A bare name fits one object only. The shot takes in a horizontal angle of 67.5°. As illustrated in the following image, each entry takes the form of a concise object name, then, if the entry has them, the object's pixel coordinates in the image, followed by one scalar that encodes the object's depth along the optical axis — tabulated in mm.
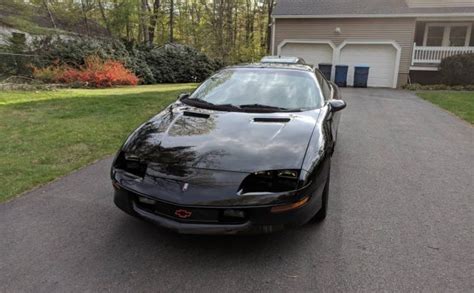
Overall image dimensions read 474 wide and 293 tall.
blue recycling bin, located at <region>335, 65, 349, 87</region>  16672
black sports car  2408
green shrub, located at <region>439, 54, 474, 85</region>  14703
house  16469
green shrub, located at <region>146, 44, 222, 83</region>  15977
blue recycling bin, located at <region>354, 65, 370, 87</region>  16344
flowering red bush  11938
